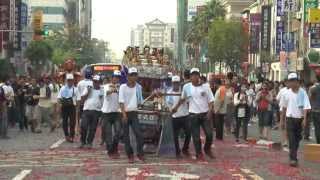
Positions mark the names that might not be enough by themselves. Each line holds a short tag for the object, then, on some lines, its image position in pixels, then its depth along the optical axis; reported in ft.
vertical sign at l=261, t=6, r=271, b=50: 244.22
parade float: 50.72
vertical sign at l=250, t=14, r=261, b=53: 260.01
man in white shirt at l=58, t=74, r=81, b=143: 63.62
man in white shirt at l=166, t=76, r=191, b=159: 50.60
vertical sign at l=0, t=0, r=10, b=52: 184.03
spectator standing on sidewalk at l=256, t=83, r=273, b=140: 71.72
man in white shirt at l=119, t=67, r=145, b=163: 48.06
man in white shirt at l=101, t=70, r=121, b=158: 50.62
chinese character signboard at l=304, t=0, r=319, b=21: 160.56
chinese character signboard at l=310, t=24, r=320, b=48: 153.58
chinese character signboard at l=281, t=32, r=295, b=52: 208.13
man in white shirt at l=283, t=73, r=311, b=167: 47.42
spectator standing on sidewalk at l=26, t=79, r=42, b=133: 78.28
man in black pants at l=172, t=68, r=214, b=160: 49.57
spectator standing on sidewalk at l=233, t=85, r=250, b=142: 68.03
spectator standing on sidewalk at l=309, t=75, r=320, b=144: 64.34
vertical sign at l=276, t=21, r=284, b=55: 216.54
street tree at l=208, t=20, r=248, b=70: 262.47
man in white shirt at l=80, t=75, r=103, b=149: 57.41
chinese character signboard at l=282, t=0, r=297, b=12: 185.50
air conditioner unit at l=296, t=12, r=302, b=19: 200.34
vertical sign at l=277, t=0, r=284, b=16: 192.74
